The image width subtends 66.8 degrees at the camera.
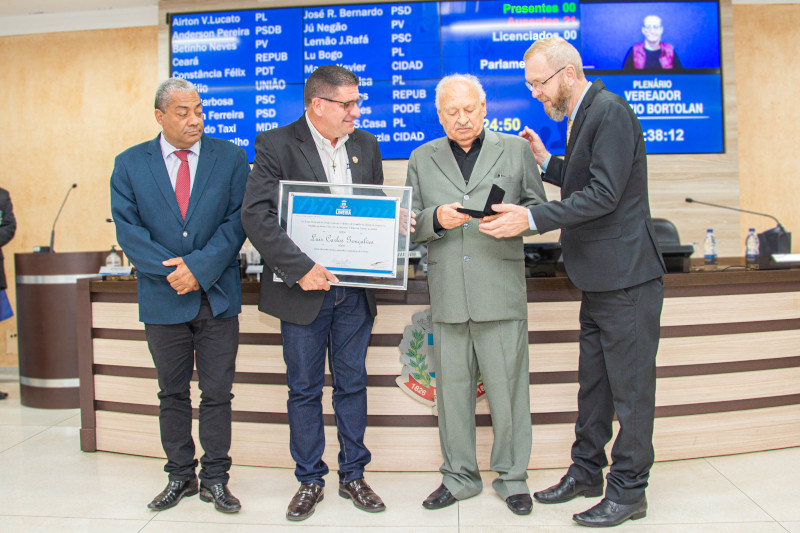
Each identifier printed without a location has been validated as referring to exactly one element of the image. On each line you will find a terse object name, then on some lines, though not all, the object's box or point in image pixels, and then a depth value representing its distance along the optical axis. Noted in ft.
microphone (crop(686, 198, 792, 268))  12.35
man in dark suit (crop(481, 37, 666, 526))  7.27
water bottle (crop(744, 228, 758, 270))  13.75
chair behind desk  10.03
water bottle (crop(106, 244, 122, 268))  12.92
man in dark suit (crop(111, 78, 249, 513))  7.97
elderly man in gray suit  7.75
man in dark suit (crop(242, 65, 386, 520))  7.72
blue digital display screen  14.93
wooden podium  14.16
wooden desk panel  9.39
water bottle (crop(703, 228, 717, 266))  14.32
